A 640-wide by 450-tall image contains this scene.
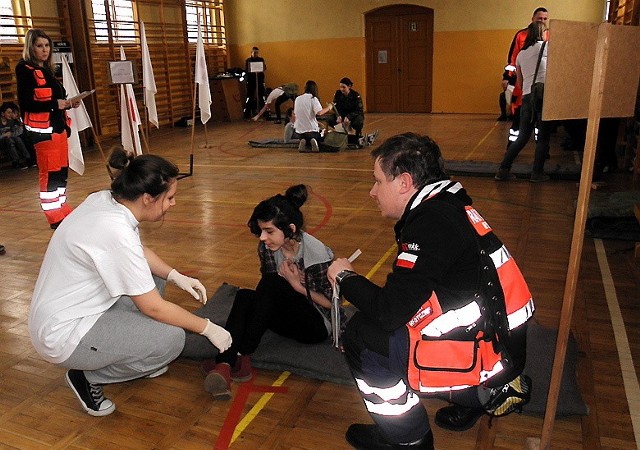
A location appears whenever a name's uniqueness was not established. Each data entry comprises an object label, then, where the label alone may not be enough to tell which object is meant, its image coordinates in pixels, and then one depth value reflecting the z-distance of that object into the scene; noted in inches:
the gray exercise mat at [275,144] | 375.2
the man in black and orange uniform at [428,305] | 65.9
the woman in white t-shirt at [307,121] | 350.0
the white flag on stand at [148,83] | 270.7
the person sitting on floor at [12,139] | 324.2
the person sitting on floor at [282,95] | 507.8
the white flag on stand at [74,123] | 230.8
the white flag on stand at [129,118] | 268.1
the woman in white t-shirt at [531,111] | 235.1
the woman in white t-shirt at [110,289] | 82.1
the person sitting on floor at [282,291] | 100.4
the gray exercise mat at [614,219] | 171.5
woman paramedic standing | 180.7
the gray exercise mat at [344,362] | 90.6
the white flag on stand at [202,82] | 289.6
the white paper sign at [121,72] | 261.4
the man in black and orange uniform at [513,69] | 247.8
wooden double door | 545.6
